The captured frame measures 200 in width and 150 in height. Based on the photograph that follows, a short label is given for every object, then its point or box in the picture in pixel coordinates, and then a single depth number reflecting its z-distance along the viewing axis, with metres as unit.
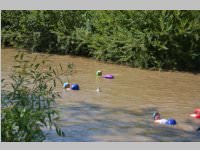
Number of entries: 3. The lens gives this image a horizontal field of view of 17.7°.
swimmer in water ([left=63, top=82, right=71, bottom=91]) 14.29
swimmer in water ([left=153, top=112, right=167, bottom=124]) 10.95
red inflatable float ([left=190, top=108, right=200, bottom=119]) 11.67
